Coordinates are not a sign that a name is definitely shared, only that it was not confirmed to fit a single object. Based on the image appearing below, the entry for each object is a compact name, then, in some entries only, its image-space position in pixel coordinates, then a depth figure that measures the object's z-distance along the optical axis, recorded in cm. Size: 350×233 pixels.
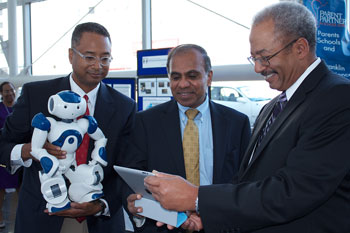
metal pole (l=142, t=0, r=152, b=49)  481
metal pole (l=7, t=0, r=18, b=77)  606
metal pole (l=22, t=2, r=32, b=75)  646
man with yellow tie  177
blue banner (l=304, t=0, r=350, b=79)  312
